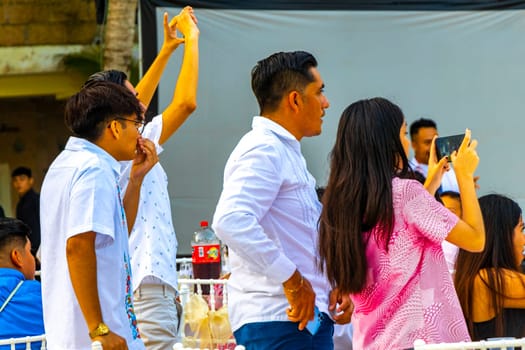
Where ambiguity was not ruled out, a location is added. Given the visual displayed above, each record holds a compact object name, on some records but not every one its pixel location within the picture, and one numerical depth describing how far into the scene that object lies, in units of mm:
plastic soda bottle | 9784
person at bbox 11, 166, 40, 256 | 17004
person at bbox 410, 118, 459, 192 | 13704
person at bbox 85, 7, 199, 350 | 6652
